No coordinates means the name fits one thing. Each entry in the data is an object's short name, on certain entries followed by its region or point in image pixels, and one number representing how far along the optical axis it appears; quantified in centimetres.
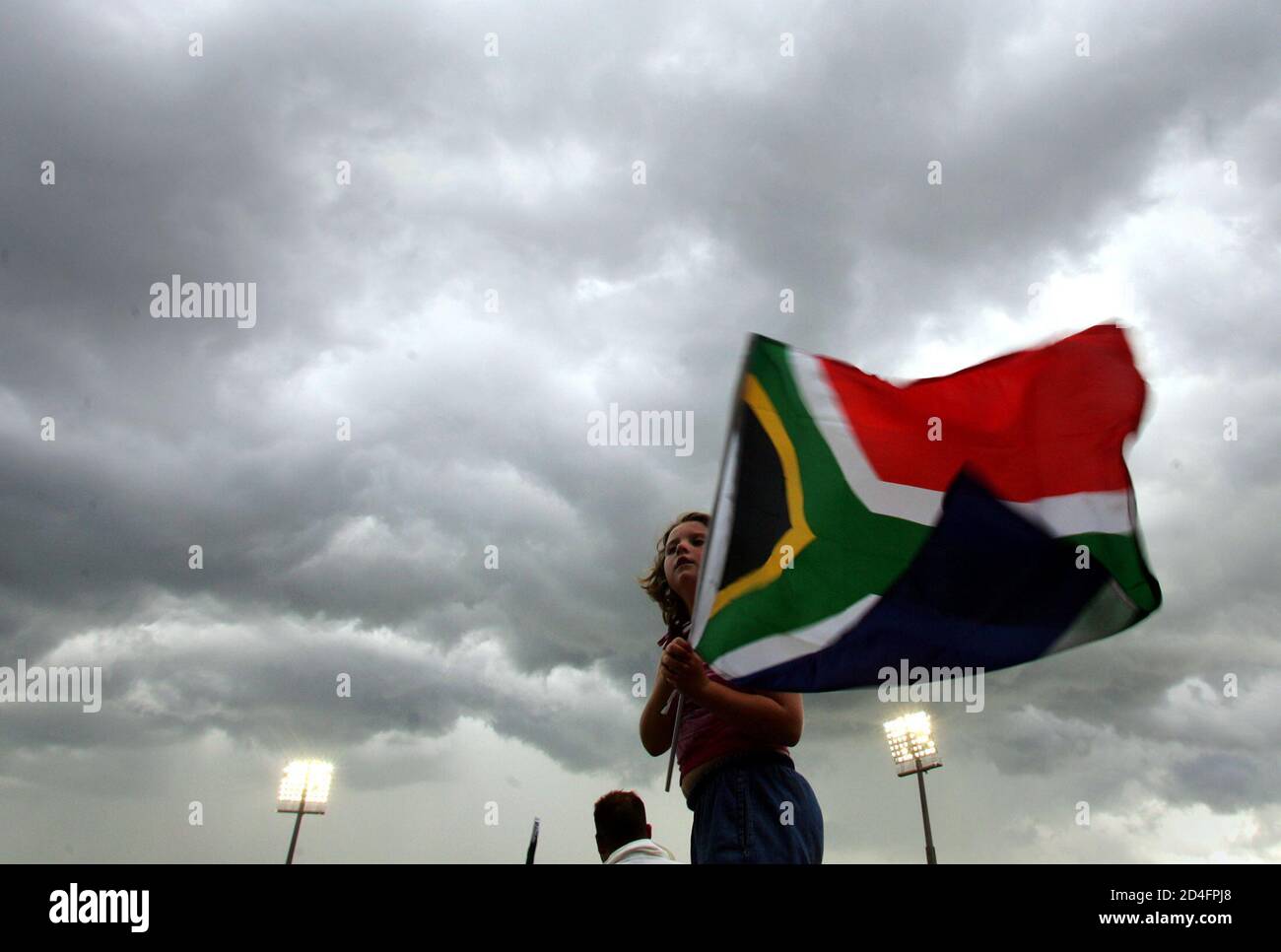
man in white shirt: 424
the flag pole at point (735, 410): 464
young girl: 344
